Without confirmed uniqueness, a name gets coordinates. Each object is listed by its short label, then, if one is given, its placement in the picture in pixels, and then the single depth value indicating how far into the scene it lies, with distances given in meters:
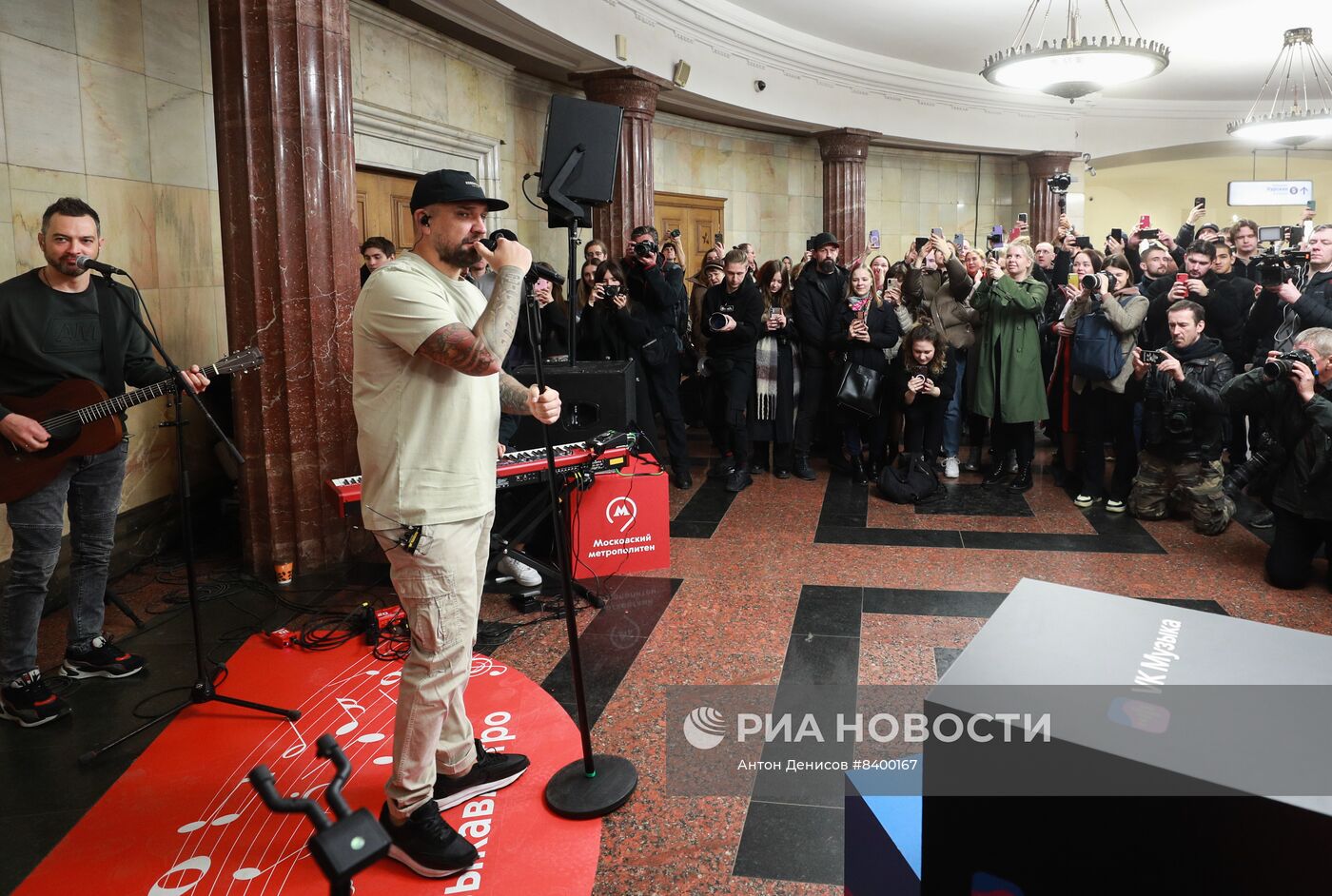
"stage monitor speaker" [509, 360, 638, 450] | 4.79
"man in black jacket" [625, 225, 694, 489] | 6.59
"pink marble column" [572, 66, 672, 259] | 8.88
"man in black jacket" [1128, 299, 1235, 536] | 5.30
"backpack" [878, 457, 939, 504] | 6.23
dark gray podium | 0.85
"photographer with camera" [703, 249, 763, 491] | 6.63
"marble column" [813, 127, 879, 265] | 12.66
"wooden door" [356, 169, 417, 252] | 7.48
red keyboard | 3.80
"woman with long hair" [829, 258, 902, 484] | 6.66
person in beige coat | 5.86
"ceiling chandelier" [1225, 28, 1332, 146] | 11.38
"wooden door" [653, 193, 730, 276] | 11.34
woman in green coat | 6.33
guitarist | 3.22
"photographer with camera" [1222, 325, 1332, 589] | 4.27
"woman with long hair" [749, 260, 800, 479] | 6.95
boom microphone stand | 2.98
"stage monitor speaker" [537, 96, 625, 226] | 2.79
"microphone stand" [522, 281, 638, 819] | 2.45
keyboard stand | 4.16
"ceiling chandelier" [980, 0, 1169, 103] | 7.88
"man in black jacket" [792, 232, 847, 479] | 6.89
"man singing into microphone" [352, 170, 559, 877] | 2.22
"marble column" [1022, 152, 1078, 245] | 14.52
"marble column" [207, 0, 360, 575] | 4.55
